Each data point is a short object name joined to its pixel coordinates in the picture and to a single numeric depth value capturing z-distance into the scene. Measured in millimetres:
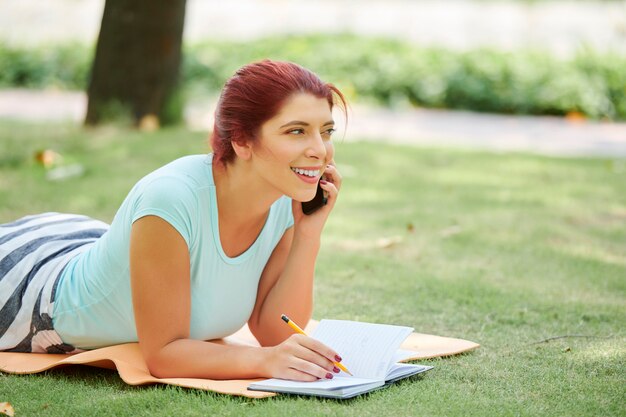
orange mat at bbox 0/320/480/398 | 4766
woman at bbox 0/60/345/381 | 4746
